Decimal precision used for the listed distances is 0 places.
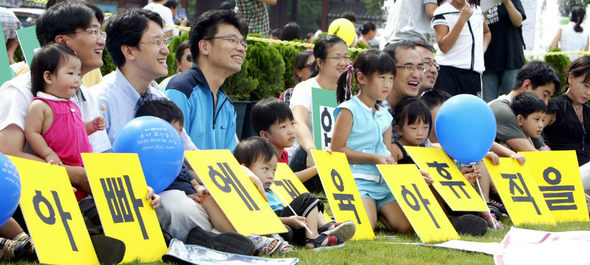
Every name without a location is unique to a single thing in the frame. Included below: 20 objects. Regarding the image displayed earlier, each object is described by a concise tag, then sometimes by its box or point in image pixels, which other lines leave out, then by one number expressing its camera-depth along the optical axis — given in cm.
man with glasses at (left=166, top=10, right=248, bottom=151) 1047
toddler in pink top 823
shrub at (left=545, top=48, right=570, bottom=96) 2457
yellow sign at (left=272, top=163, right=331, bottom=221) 1084
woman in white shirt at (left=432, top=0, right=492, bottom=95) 1516
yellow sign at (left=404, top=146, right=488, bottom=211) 1170
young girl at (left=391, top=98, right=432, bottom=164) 1234
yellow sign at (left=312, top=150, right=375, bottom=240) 1068
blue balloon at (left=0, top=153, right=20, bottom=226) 692
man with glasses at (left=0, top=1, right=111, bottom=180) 920
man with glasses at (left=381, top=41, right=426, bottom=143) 1274
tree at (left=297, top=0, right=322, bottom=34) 7312
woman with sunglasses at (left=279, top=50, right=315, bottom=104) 1752
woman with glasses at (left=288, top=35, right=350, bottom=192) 1427
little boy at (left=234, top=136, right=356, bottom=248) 969
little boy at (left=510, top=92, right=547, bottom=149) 1413
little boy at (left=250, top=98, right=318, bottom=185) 1149
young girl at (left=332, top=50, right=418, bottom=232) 1154
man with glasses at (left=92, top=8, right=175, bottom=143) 968
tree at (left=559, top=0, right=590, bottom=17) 6189
